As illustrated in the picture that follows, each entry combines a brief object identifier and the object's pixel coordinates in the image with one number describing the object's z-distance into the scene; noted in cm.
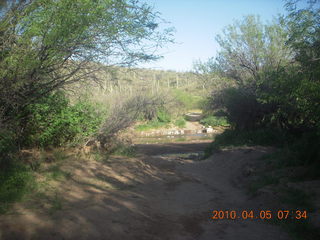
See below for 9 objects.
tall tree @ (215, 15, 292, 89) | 2014
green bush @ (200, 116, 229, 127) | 3859
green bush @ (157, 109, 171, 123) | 4156
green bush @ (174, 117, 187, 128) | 4206
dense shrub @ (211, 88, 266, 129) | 1798
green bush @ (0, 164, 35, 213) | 574
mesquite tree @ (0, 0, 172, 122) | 677
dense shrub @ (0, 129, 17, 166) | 700
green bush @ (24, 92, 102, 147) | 917
